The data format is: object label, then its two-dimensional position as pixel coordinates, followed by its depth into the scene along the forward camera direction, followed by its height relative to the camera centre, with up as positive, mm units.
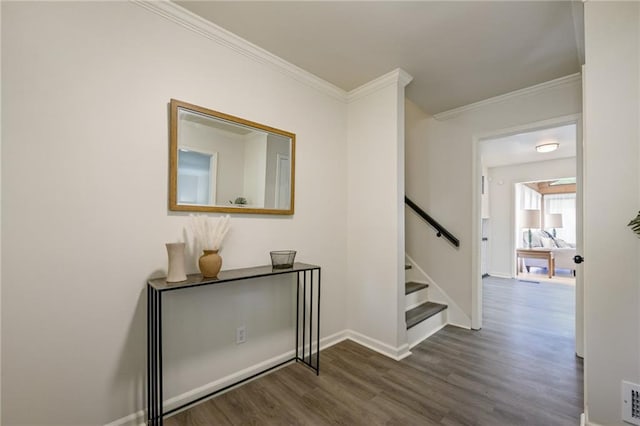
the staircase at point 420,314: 2516 -990
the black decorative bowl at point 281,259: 1901 -308
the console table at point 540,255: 5703 -787
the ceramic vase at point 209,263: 1525 -280
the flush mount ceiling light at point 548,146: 4266 +1197
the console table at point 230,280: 1426 -705
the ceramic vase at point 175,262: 1434 -256
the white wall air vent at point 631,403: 1230 -854
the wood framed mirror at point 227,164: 1614 +361
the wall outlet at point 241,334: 1856 -838
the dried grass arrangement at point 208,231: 1553 -92
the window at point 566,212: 7359 +226
